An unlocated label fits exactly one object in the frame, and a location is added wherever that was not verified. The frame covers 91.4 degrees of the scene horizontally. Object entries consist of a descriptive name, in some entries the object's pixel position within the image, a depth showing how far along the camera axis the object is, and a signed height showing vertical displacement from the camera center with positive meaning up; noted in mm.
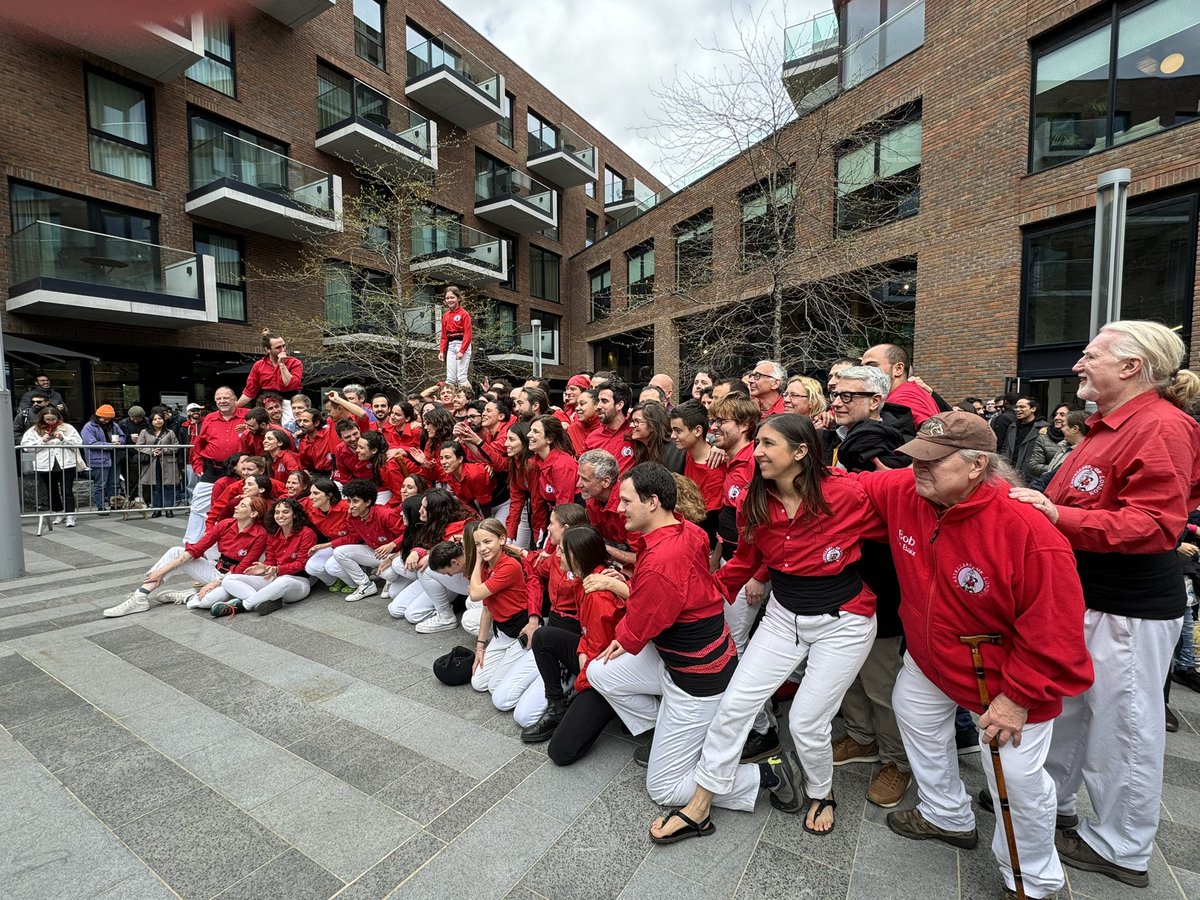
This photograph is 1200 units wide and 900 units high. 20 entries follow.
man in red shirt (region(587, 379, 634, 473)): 5359 -103
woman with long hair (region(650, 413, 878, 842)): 2703 -1020
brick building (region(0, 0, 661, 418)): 12672 +6409
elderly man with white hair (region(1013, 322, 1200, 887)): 2191 -616
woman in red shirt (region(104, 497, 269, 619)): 5988 -1502
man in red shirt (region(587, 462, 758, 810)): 2812 -1096
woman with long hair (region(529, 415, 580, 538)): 5051 -444
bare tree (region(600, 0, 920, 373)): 10734 +3476
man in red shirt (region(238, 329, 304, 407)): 8383 +584
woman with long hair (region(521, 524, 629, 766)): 3254 -1478
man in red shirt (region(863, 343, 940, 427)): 3521 +198
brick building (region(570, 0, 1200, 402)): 9250 +4599
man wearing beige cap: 2057 -766
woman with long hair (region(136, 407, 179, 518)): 10781 -1011
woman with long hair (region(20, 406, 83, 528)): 9539 -716
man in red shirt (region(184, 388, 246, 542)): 7637 -472
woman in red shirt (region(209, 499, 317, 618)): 5797 -1654
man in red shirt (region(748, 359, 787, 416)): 5297 +260
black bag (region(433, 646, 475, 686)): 4215 -1844
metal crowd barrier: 9586 -1191
